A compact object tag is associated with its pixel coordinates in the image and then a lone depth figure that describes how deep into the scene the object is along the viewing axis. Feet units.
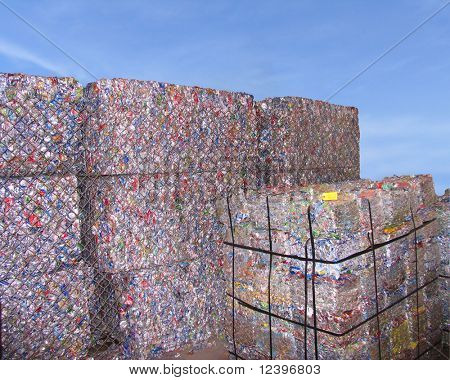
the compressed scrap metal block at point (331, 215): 10.93
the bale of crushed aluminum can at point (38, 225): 12.82
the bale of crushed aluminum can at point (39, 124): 12.79
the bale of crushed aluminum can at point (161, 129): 13.91
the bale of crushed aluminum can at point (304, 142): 18.57
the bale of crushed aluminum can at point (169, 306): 14.25
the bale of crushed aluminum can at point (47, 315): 12.95
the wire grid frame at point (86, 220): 12.97
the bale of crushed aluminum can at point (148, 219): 13.93
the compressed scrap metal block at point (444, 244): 14.35
